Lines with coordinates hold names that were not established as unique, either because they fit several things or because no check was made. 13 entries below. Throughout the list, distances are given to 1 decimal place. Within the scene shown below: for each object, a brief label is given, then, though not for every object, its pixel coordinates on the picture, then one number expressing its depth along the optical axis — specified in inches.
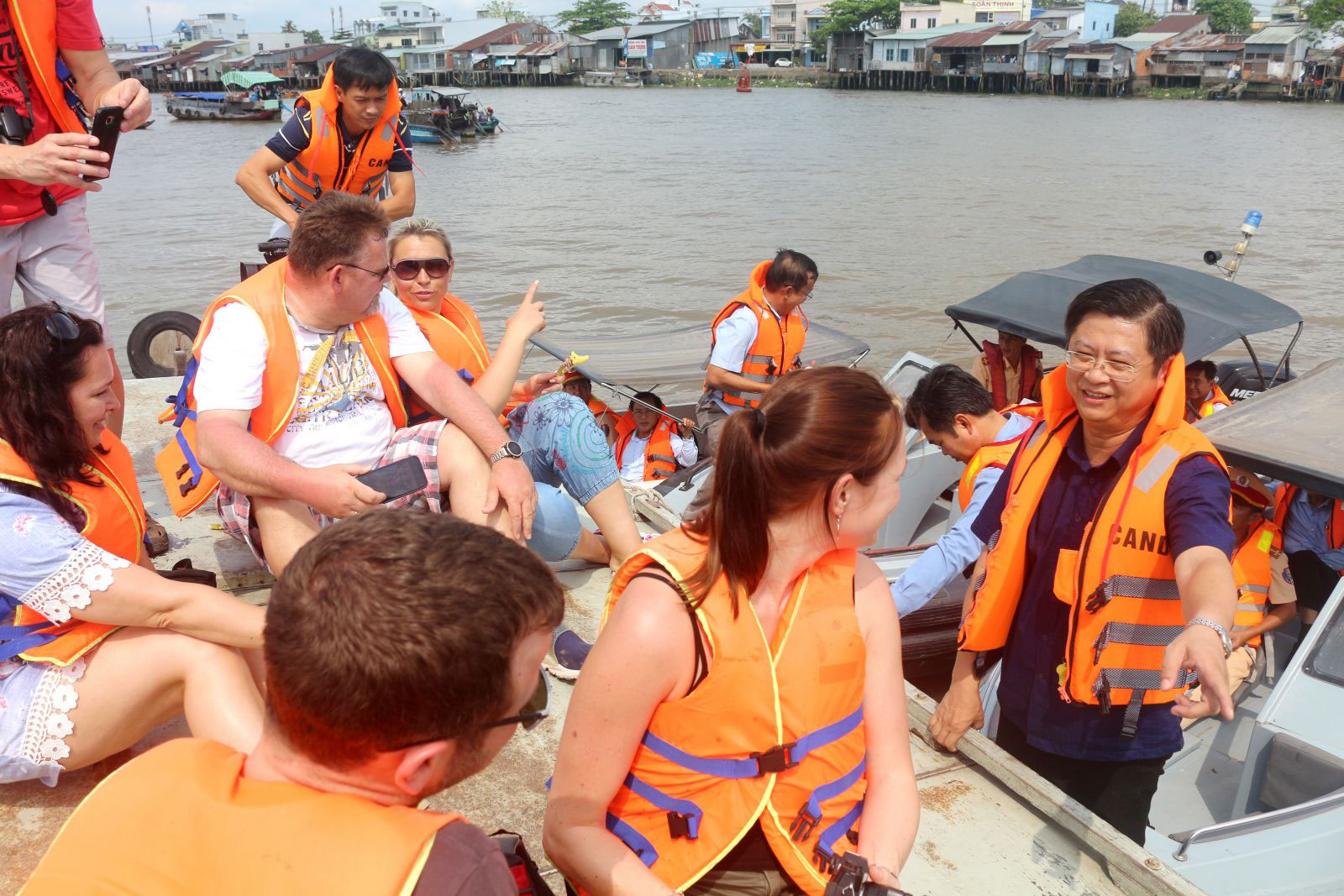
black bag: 55.9
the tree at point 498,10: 5028.1
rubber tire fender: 249.1
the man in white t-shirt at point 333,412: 105.6
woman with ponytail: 62.4
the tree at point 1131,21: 2901.1
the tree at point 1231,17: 2878.9
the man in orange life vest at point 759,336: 268.4
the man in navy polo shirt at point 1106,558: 95.0
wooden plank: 93.4
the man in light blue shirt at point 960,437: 128.0
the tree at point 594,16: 3548.2
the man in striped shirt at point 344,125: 177.5
